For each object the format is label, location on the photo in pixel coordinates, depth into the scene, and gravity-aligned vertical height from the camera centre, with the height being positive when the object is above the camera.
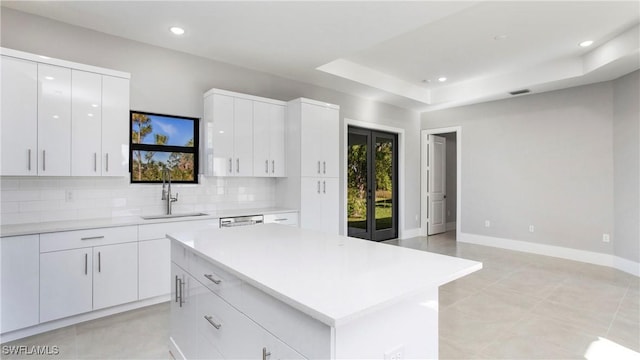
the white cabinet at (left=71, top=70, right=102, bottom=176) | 2.94 +0.56
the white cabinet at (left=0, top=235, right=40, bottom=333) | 2.47 -0.79
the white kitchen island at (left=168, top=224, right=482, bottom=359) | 1.03 -0.45
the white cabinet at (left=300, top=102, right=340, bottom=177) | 4.42 +0.61
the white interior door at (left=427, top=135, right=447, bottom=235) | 7.16 -0.06
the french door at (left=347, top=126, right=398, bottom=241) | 5.98 -0.05
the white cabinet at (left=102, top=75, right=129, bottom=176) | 3.11 +0.56
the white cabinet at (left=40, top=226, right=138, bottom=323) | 2.65 -0.78
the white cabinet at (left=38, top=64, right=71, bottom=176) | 2.79 +0.55
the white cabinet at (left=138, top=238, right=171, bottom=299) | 3.10 -0.86
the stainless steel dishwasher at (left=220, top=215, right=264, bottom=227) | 3.68 -0.46
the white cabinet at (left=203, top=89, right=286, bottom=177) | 3.87 +0.61
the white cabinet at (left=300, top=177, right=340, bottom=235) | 4.40 -0.32
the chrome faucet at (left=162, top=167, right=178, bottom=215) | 3.68 -0.08
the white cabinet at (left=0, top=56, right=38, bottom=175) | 2.63 +0.55
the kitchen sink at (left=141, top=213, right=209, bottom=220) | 3.50 -0.39
